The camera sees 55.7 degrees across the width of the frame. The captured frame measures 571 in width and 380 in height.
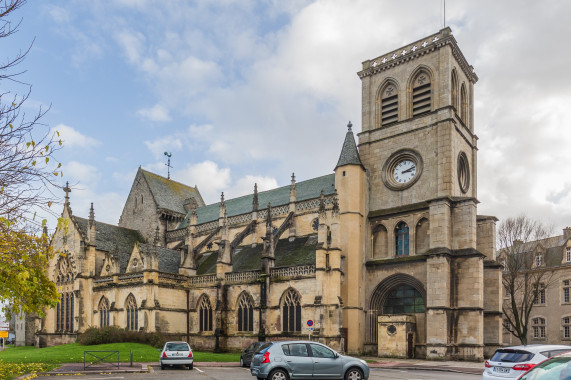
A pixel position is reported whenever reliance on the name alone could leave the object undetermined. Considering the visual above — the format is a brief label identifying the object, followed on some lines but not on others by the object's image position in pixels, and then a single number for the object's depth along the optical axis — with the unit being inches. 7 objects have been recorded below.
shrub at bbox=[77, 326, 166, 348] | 1524.4
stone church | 1355.8
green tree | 473.1
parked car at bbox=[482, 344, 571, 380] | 555.2
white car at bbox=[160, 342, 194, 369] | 924.6
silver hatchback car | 636.7
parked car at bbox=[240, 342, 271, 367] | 1003.1
